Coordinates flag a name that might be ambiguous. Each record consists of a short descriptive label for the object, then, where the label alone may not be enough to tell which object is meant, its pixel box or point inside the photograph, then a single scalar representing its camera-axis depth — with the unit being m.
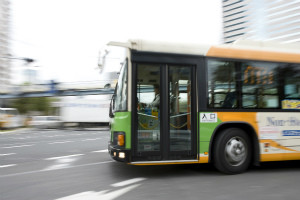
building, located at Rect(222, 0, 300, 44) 81.14
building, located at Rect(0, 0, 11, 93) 121.30
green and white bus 5.48
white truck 29.48
